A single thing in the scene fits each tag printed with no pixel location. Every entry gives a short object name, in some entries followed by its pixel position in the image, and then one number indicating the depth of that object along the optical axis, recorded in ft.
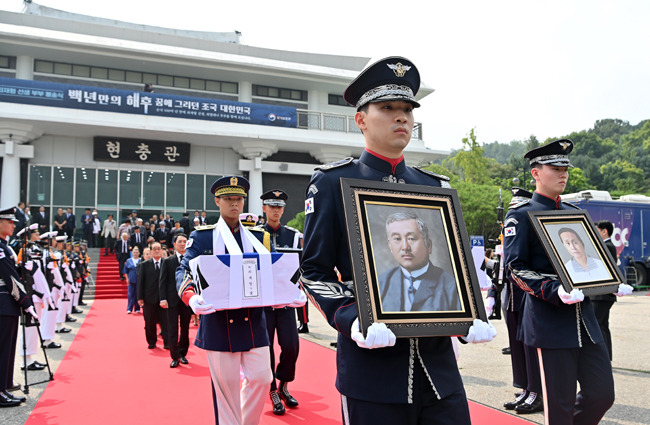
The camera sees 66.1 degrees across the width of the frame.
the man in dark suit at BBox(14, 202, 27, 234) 60.50
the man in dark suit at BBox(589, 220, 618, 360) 22.75
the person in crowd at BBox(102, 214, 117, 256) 74.79
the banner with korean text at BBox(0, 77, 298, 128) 73.46
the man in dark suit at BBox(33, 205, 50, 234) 70.98
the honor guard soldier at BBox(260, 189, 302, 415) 17.78
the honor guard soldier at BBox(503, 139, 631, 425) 11.13
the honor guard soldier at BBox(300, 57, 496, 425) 6.67
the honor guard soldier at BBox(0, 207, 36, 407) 19.38
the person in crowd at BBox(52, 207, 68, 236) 68.90
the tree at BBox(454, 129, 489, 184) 139.33
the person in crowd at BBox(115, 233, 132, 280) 63.46
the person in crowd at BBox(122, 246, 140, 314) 47.52
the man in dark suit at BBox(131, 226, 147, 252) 65.77
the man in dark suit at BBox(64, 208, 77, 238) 71.10
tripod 20.50
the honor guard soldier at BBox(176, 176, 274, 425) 13.10
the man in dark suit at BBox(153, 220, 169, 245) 67.07
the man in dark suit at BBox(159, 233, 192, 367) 25.98
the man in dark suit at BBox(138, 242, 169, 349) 30.81
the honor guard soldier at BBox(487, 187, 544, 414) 16.78
